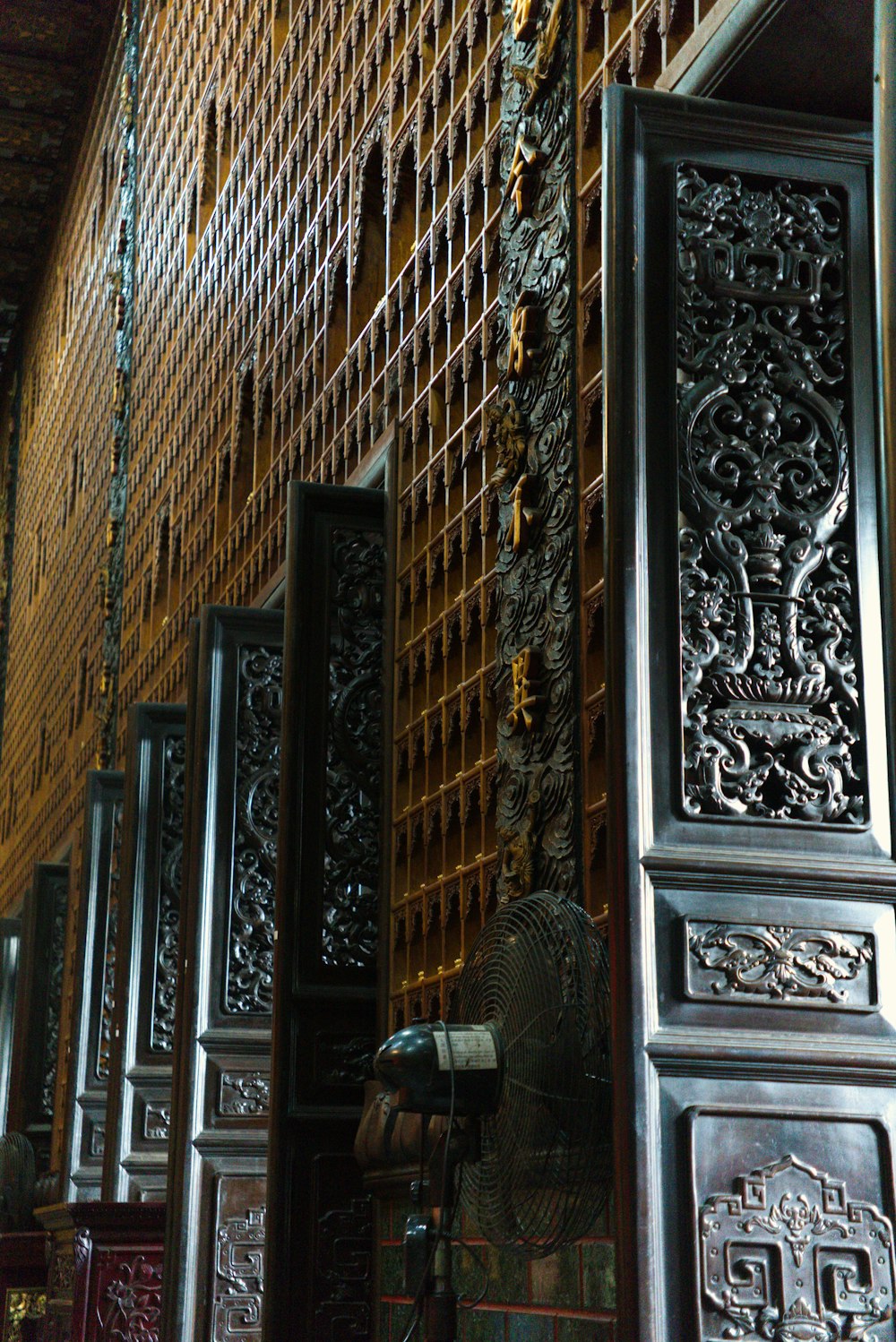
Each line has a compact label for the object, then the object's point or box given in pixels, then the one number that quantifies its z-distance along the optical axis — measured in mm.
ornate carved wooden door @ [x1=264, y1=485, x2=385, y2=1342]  5977
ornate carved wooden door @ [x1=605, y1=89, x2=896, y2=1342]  3324
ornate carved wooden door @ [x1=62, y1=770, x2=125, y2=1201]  11094
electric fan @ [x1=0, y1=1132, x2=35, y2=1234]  12961
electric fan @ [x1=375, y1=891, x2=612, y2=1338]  3684
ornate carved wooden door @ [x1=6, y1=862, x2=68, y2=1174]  14008
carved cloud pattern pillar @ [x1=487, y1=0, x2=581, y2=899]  4477
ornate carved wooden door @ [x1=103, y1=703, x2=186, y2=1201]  9102
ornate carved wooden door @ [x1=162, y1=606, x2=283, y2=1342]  7281
